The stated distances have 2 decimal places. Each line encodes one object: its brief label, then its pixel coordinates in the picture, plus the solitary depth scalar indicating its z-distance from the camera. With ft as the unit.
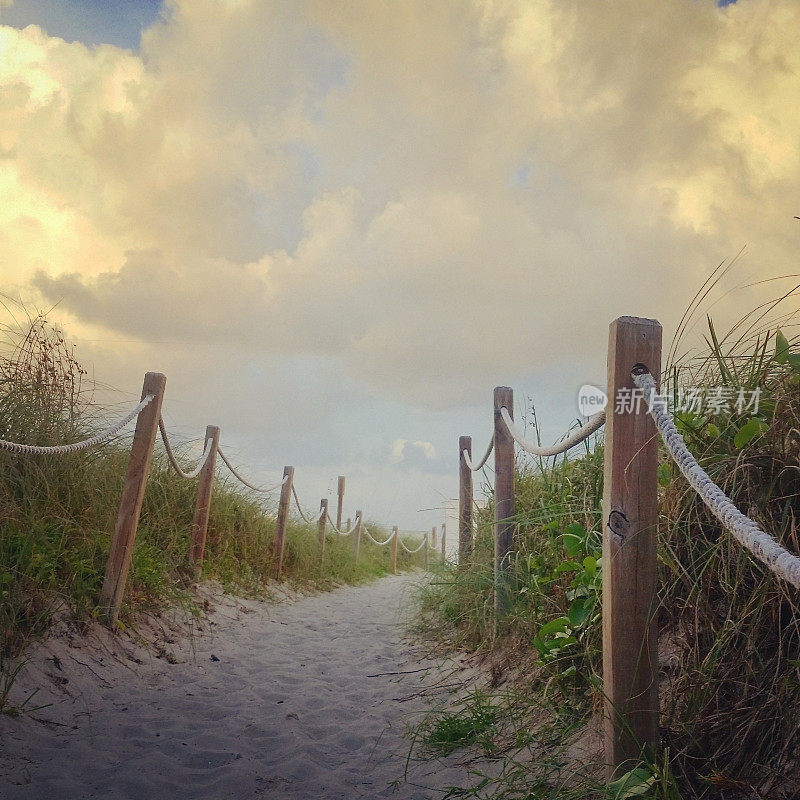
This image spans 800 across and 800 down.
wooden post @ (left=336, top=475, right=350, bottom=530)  49.85
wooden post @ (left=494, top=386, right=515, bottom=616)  13.78
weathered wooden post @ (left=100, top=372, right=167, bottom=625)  15.37
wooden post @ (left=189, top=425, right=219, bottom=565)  22.75
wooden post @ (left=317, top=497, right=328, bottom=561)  38.11
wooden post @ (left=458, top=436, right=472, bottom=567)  19.03
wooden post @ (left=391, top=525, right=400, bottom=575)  56.72
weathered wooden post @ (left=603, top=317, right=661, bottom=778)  7.49
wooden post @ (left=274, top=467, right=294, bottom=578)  30.60
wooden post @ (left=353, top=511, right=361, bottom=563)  47.50
